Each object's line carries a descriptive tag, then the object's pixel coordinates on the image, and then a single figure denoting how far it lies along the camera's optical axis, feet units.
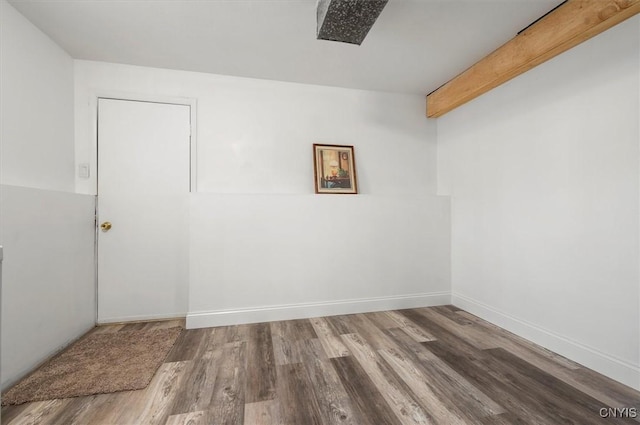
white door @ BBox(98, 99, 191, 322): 8.17
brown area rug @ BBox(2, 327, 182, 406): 5.10
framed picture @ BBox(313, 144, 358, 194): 9.48
